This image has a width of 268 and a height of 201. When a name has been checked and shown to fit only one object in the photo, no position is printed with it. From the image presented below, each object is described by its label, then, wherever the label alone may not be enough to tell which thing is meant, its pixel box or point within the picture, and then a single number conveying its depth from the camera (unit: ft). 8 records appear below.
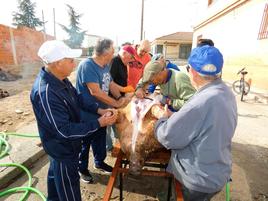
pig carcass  7.29
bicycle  29.77
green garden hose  9.72
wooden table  7.40
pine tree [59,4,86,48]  156.04
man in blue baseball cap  5.16
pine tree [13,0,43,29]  138.21
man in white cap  6.31
